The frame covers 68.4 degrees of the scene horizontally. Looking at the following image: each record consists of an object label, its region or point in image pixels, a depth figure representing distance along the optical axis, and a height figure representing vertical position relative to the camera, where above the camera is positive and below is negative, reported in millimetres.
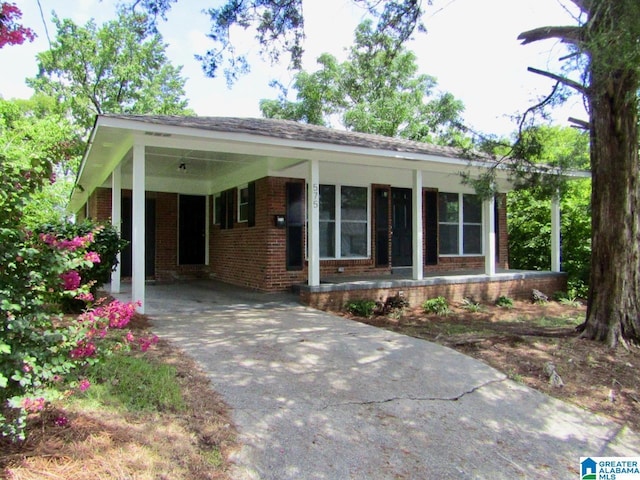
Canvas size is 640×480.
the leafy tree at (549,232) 13102 +301
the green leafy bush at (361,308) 8623 -1204
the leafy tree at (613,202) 6270 +554
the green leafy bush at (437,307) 9406 -1296
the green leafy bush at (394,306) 8984 -1241
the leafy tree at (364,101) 24406 +7803
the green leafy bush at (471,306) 9938 -1370
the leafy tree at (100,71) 23750 +9078
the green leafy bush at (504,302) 10844 -1385
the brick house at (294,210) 7840 +802
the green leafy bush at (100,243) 6445 -1
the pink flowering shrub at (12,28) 2551 +1193
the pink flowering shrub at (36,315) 2322 -391
